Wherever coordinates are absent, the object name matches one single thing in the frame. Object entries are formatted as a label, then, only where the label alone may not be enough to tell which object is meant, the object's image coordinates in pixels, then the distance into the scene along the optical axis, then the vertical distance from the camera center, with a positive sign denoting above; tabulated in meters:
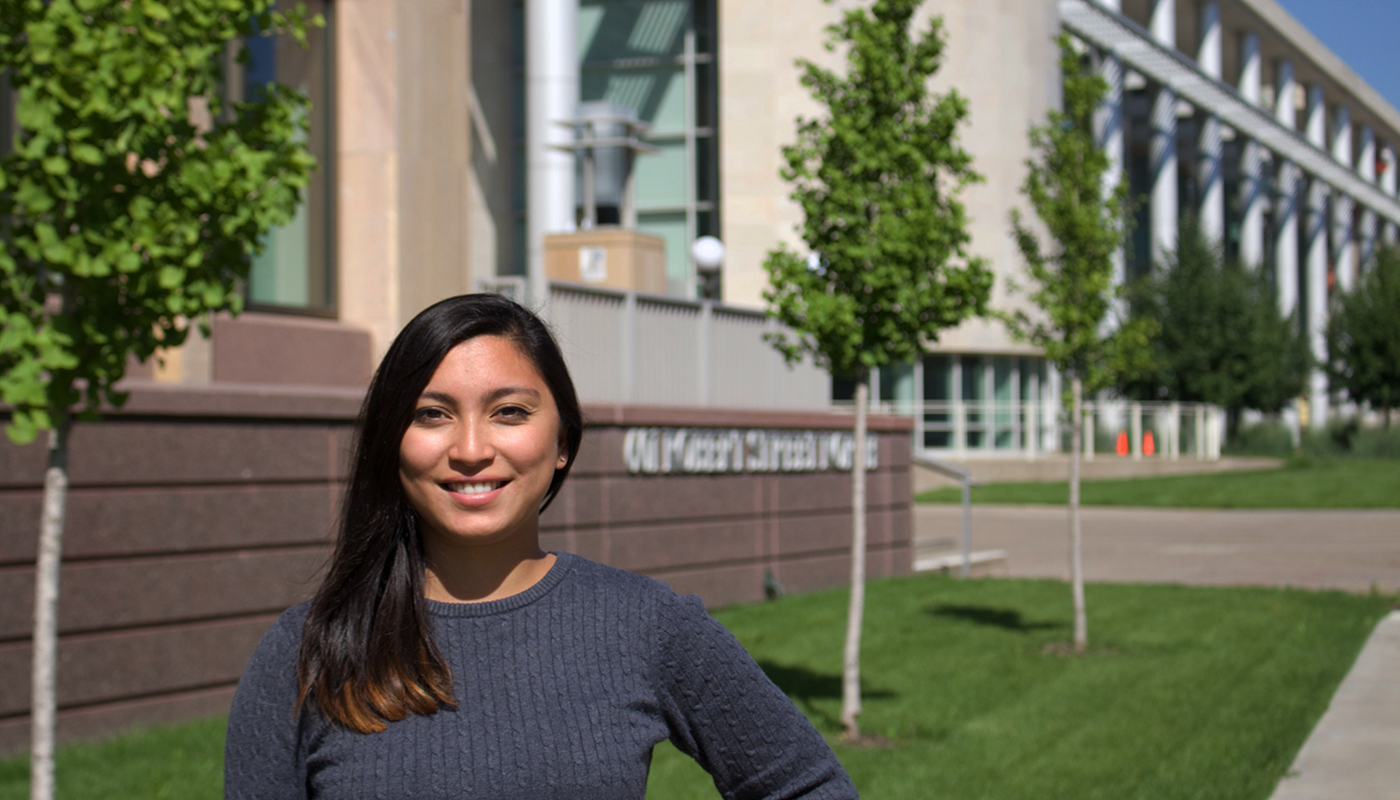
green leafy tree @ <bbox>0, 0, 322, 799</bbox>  4.74 +0.68
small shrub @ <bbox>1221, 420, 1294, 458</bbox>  43.34 -1.33
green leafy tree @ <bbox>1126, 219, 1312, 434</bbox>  41.41 +1.83
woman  2.05 -0.37
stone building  7.99 +0.17
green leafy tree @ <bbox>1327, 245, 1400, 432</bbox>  48.84 +2.06
